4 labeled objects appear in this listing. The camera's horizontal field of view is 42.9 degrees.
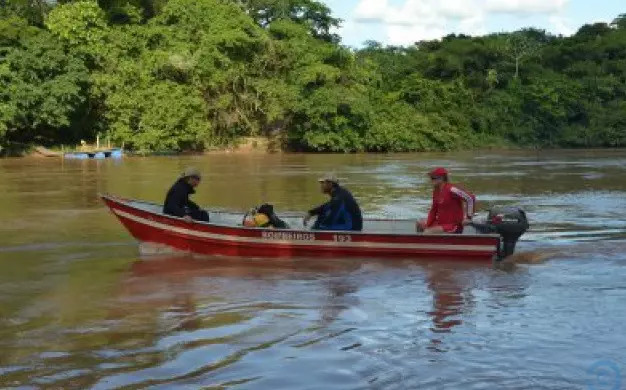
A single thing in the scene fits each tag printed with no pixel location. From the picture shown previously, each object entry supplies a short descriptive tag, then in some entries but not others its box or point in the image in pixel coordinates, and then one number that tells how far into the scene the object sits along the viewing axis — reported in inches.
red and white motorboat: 431.5
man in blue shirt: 445.4
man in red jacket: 432.1
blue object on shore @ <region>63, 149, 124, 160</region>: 1619.1
